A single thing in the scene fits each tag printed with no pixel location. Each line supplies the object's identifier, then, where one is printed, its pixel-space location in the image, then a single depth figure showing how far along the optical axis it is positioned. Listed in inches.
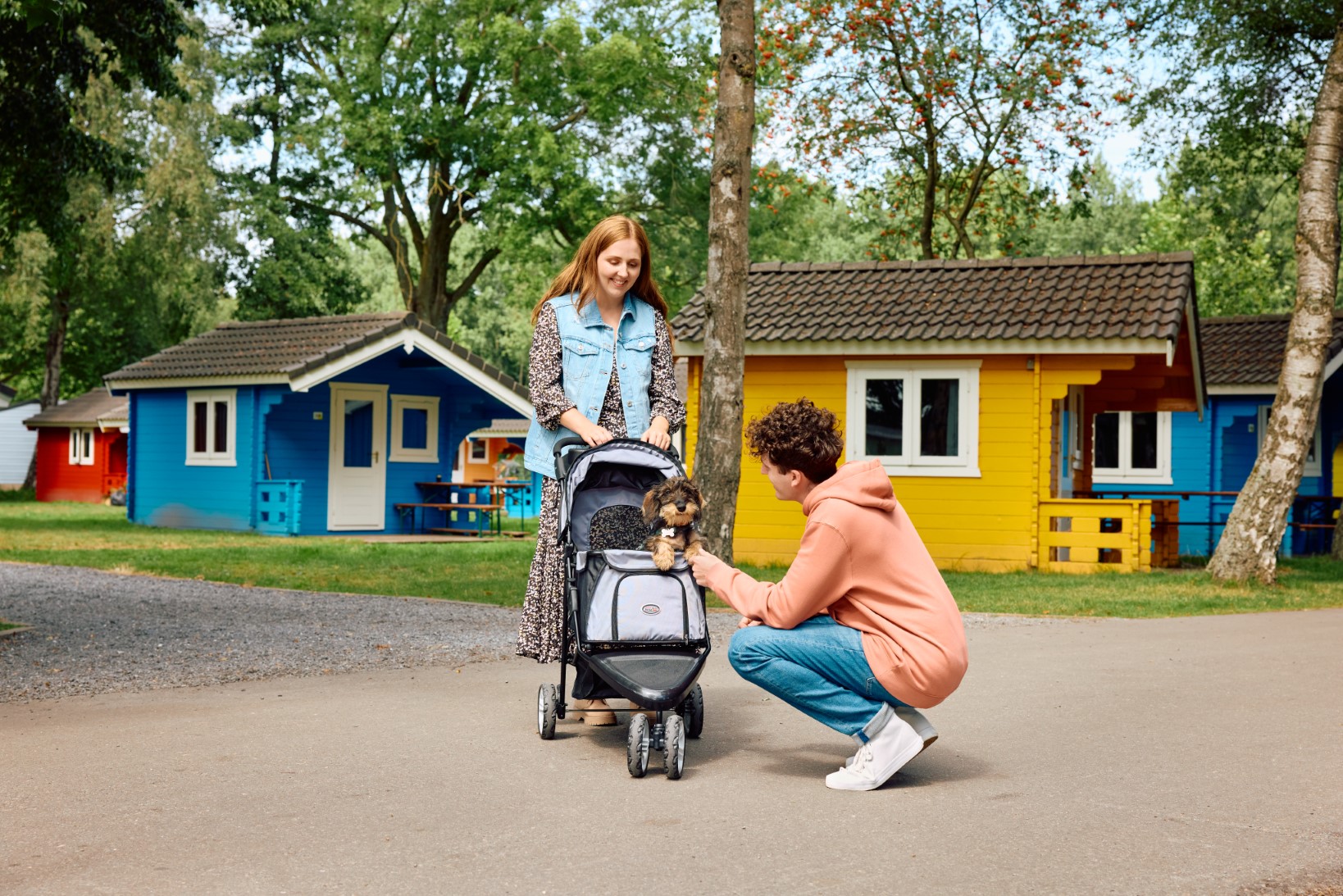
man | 197.2
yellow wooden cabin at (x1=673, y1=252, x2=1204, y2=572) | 663.1
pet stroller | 203.9
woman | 241.1
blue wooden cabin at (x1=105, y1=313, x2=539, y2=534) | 938.7
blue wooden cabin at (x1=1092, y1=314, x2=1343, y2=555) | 929.5
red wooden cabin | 1665.8
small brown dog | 202.7
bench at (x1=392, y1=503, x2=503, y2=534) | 984.9
